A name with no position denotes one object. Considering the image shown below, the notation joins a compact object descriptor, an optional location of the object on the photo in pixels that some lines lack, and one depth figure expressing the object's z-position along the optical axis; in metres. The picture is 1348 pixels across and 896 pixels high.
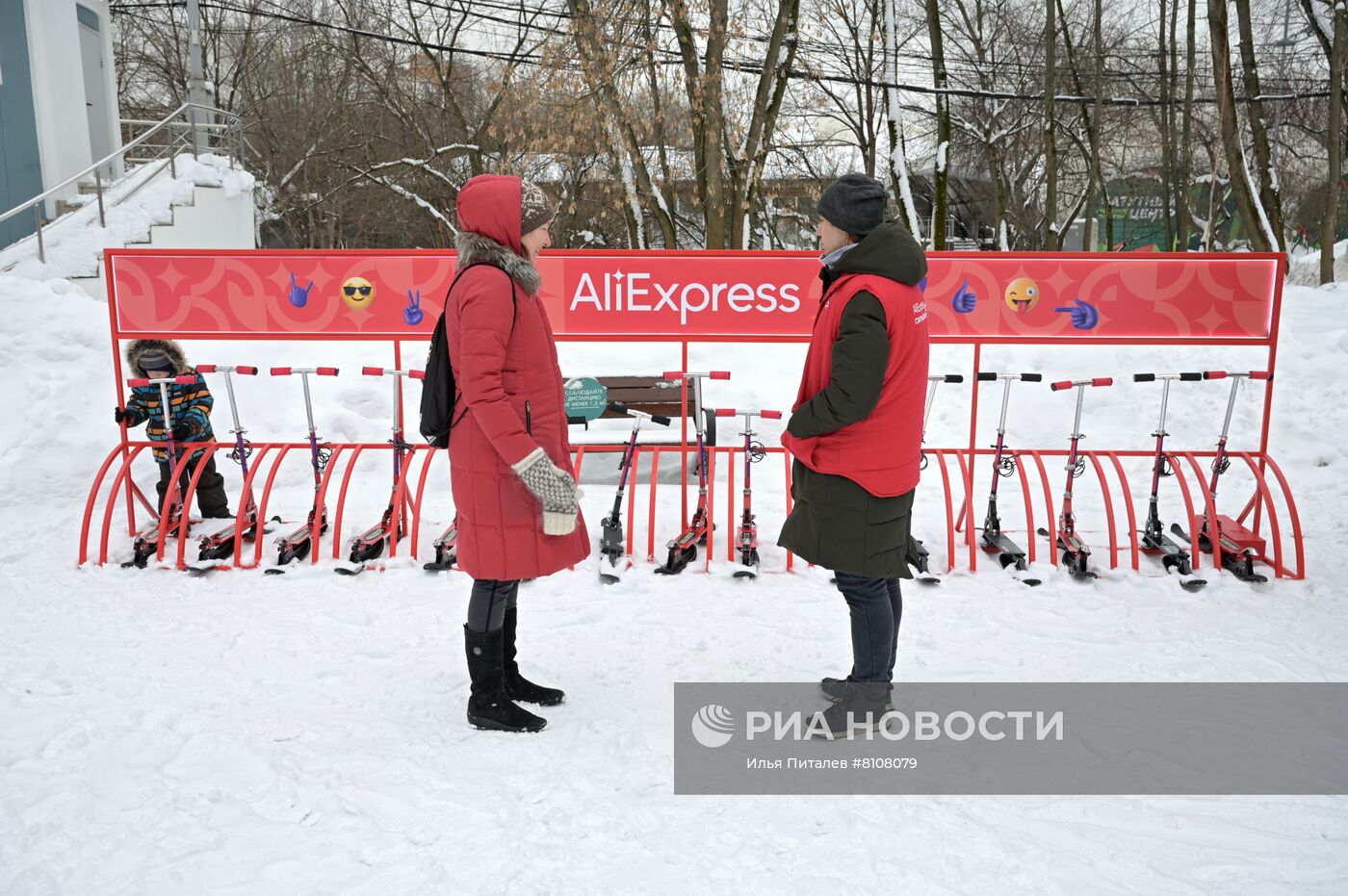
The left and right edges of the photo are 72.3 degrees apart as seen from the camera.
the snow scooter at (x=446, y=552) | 5.48
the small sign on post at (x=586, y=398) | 5.63
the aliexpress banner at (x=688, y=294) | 5.79
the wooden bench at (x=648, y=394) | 8.04
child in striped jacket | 5.75
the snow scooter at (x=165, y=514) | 5.55
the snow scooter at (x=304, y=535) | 5.57
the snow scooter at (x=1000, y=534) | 5.46
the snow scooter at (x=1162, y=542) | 5.30
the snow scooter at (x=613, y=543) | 5.38
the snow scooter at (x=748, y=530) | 5.43
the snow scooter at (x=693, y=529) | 5.48
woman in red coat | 3.08
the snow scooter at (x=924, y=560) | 5.32
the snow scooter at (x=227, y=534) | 5.53
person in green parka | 3.07
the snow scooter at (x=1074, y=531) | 5.36
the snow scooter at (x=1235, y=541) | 5.34
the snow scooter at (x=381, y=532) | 5.54
